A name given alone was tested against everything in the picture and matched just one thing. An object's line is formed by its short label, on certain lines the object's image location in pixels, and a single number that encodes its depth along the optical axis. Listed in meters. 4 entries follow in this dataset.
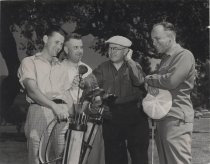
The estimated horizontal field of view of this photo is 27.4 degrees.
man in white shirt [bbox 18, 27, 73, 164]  2.98
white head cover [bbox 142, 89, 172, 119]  2.73
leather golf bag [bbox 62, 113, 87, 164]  2.80
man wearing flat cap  3.08
